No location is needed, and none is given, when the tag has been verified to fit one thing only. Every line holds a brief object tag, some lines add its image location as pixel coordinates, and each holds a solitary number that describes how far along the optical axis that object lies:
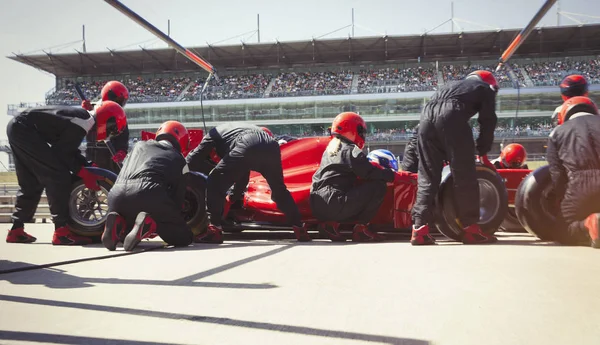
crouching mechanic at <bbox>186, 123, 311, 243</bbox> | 5.07
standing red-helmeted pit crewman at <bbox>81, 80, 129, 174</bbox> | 6.20
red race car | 4.79
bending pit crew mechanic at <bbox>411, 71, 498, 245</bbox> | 4.48
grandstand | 41.22
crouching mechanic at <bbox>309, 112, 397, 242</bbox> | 4.97
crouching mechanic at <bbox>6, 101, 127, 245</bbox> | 4.83
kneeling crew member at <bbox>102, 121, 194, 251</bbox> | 4.22
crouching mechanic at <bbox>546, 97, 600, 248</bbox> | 4.04
